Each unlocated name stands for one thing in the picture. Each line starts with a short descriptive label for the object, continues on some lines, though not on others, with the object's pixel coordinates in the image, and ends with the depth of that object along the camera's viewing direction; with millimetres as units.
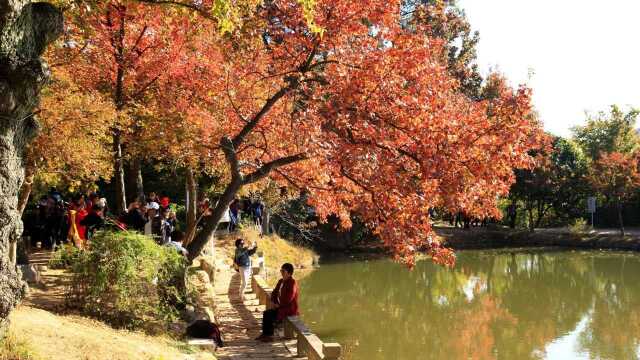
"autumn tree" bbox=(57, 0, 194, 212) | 12125
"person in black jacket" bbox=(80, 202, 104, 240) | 12461
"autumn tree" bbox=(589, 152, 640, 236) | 34031
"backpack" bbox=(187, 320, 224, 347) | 8656
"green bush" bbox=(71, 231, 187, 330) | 8156
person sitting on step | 9969
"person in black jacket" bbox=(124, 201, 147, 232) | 12089
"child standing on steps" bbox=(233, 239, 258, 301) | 13055
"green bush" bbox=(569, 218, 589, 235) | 36344
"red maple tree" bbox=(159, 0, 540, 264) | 9938
